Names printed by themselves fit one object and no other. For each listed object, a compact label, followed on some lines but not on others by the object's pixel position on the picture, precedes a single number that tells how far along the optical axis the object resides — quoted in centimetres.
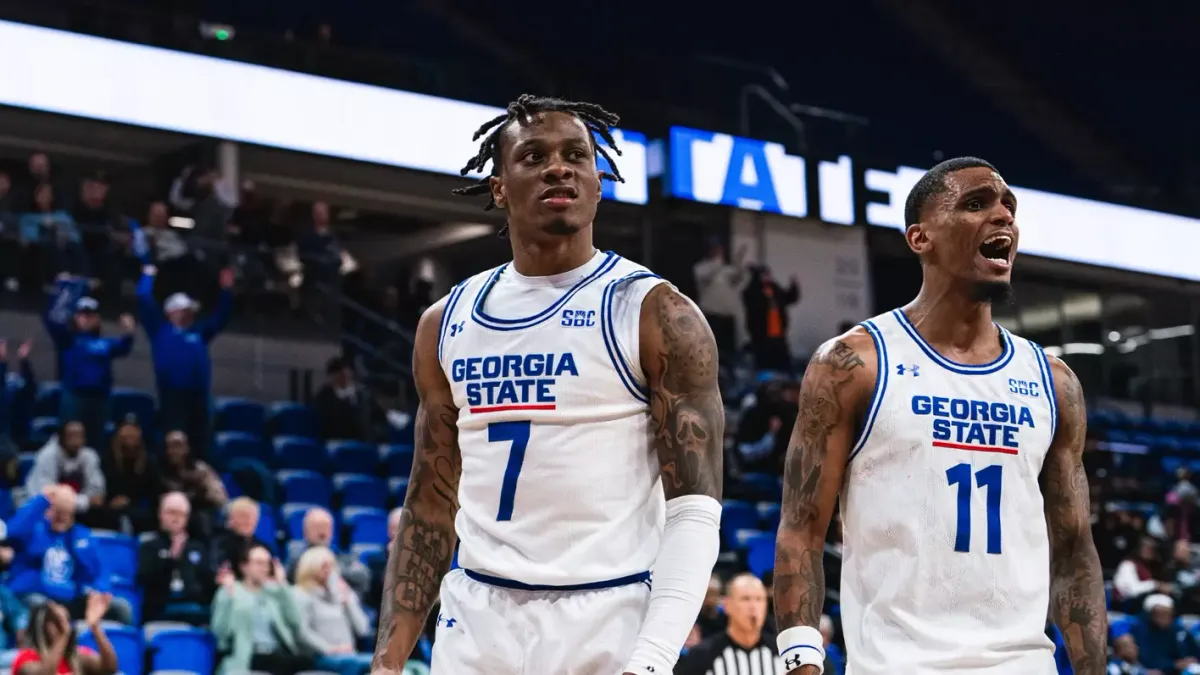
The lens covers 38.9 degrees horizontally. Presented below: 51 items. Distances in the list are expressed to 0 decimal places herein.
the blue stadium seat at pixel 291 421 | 1453
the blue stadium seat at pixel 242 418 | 1444
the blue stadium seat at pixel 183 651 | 941
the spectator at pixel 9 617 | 912
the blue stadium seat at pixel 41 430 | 1261
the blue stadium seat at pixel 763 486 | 1563
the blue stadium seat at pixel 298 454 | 1376
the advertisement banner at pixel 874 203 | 1941
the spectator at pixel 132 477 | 1112
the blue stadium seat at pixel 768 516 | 1516
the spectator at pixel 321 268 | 1458
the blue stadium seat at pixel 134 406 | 1325
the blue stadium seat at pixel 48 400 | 1347
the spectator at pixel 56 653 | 830
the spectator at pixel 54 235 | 1262
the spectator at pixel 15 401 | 1241
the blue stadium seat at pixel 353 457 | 1411
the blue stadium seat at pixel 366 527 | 1239
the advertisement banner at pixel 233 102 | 1460
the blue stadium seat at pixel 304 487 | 1294
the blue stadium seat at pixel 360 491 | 1332
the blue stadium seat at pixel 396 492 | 1355
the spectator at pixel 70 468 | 1082
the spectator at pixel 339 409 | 1452
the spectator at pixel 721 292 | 1966
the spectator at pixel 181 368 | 1229
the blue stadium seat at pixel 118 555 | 1041
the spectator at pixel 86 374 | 1177
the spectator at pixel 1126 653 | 1330
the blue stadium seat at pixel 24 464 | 1158
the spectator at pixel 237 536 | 1016
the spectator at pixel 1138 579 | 1517
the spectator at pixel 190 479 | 1127
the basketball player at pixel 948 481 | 424
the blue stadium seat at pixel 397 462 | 1438
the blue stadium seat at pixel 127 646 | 918
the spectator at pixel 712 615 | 1037
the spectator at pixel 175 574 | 1009
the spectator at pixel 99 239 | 1279
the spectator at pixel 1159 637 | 1400
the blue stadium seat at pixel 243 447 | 1359
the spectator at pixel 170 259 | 1291
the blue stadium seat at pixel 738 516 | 1487
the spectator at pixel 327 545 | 1052
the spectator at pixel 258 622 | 955
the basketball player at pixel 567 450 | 373
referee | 858
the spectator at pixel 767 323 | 1900
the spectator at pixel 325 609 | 989
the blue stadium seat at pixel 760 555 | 1373
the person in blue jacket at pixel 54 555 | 959
